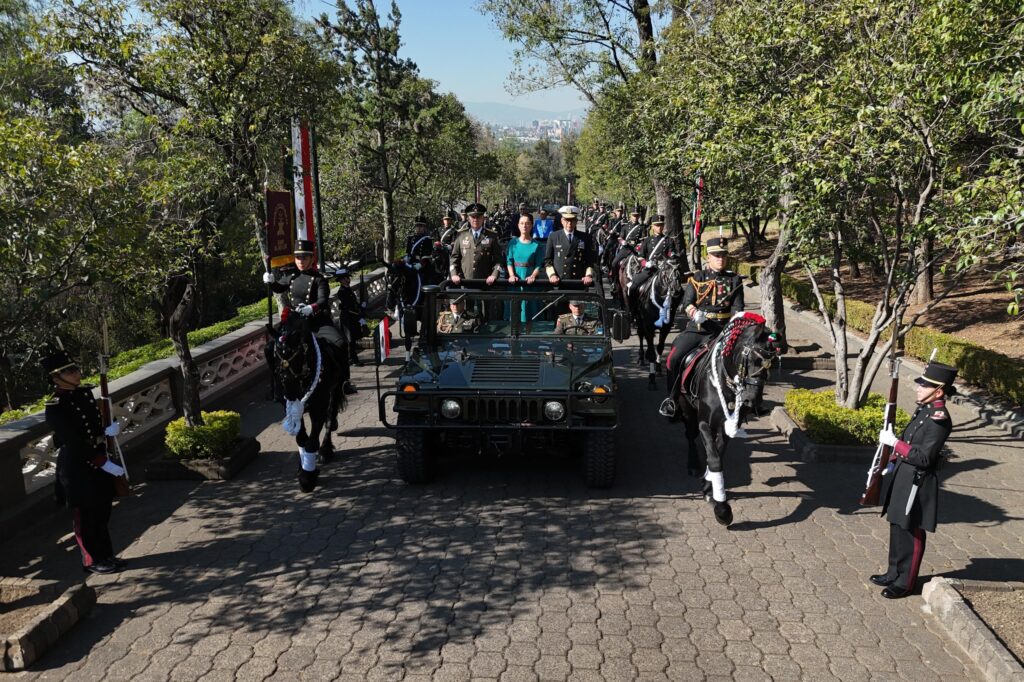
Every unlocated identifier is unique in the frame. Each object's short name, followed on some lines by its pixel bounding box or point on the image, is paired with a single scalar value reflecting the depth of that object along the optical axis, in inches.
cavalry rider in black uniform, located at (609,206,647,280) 681.0
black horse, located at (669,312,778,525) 270.4
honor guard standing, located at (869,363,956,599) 227.1
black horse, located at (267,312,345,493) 302.8
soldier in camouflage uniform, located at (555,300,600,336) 362.6
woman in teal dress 470.6
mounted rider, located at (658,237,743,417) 326.3
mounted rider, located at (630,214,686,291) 566.6
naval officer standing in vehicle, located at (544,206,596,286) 507.8
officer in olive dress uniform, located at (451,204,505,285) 518.6
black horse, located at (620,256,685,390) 499.8
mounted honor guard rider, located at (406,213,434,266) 621.3
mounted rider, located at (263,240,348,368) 345.7
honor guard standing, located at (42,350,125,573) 242.5
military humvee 296.5
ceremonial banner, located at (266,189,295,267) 313.9
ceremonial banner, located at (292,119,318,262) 393.7
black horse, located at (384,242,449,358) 609.0
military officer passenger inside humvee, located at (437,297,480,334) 366.3
